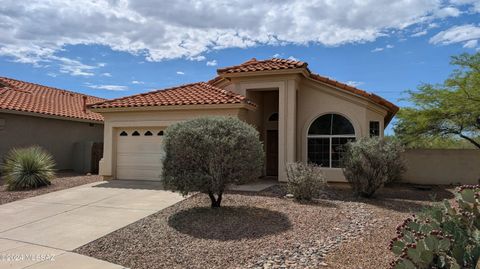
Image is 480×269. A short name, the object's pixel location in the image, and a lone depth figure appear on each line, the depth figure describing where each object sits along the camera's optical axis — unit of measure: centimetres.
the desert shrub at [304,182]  1052
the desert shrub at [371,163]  1131
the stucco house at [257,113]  1418
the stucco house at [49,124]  1769
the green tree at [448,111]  1675
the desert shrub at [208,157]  862
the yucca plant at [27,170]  1331
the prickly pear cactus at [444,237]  388
